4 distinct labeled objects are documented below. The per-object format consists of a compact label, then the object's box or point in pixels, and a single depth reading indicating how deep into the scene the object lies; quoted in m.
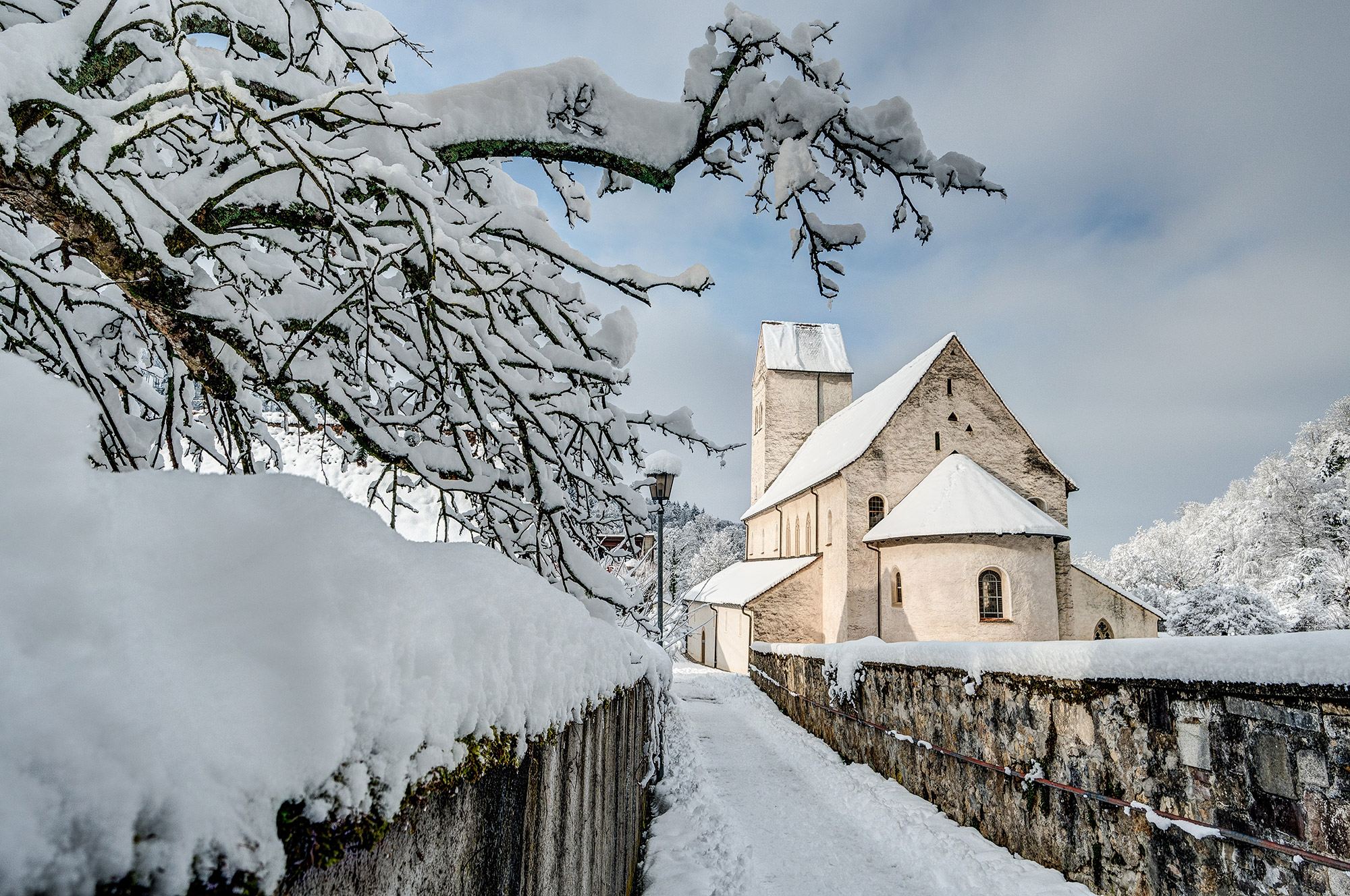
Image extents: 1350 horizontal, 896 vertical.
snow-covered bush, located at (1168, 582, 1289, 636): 24.20
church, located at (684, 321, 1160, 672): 19.14
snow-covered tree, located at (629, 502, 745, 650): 19.69
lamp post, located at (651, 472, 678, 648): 10.20
